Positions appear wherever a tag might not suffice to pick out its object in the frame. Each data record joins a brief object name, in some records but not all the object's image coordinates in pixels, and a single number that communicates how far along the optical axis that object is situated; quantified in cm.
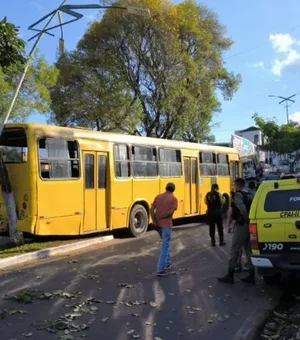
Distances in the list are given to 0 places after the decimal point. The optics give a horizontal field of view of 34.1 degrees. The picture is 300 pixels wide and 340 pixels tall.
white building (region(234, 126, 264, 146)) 10474
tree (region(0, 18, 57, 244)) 1140
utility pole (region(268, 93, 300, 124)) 4888
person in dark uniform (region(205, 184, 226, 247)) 1227
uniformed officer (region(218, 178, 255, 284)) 825
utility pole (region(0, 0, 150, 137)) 1299
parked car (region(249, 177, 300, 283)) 721
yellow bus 1150
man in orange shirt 875
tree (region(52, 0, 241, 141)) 3014
